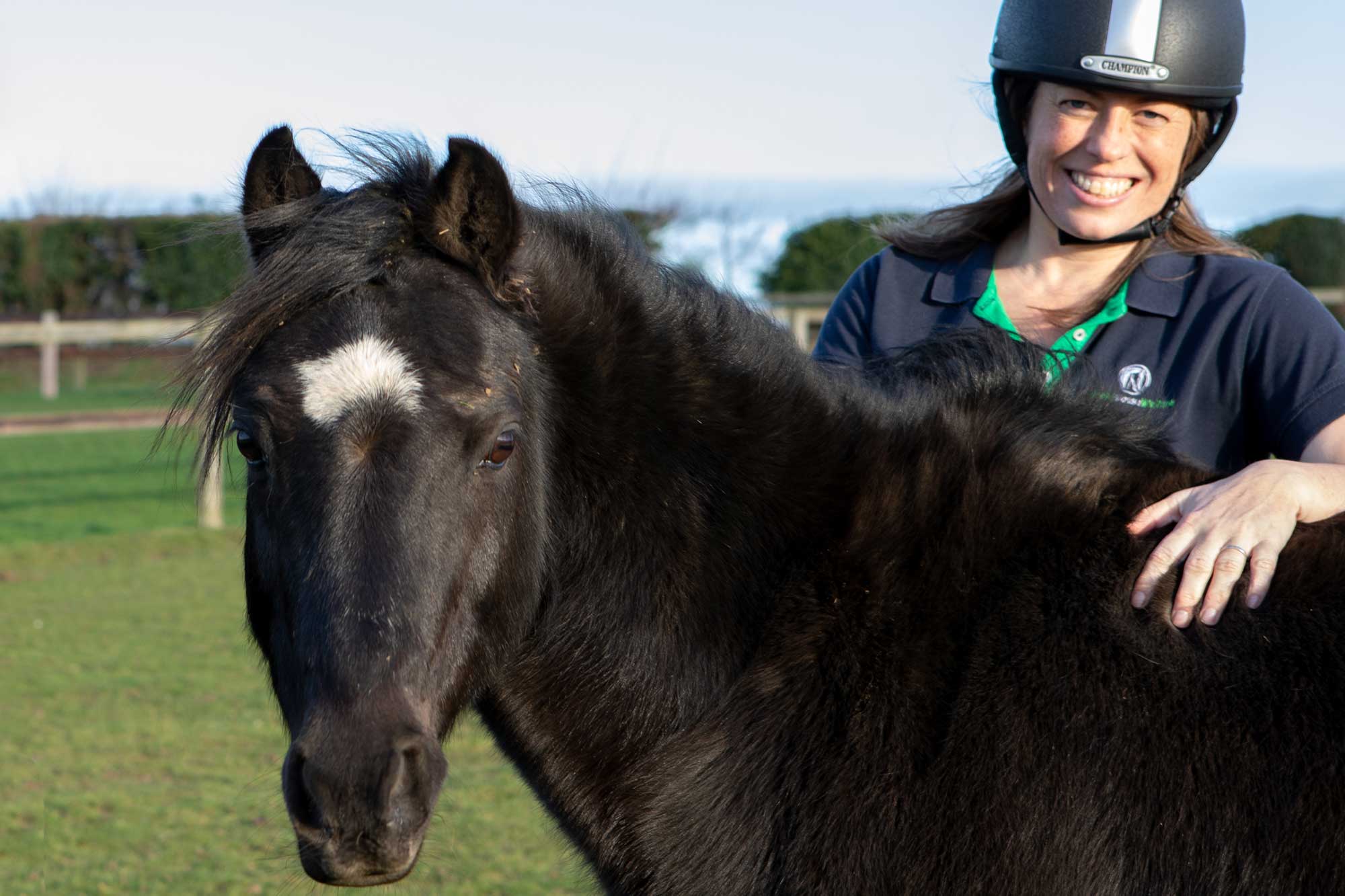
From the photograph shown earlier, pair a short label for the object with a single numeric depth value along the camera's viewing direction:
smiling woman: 2.96
